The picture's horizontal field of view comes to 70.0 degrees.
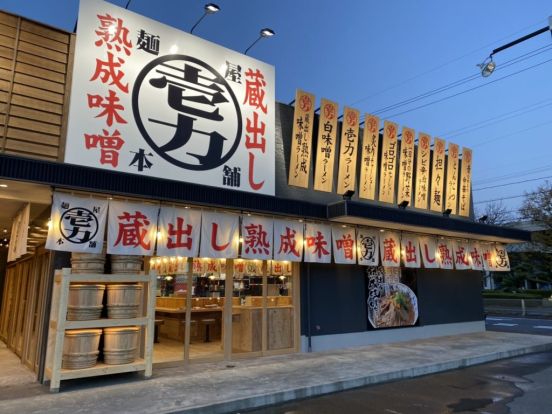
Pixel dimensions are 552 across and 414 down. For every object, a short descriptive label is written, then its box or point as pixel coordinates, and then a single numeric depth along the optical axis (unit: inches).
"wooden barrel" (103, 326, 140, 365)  290.2
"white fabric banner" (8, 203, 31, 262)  306.9
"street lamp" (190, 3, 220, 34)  352.8
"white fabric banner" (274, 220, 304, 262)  401.4
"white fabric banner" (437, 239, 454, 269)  546.9
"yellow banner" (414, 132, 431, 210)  574.9
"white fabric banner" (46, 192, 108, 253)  281.0
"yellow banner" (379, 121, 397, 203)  529.7
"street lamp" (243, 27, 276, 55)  399.5
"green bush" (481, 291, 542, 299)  1266.0
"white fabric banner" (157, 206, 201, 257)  329.7
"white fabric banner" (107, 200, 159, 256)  305.3
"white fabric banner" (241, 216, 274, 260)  380.8
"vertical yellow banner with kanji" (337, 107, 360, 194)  482.0
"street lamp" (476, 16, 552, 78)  317.4
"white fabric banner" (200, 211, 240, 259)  355.3
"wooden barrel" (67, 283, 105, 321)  282.7
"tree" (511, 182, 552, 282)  1157.7
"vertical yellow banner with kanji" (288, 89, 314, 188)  441.4
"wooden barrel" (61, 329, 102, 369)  274.4
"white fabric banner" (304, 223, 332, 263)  422.0
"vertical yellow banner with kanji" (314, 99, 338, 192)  461.7
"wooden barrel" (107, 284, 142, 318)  296.5
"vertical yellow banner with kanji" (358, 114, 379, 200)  509.0
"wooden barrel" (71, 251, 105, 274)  294.7
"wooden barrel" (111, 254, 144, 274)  311.1
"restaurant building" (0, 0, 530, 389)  295.7
